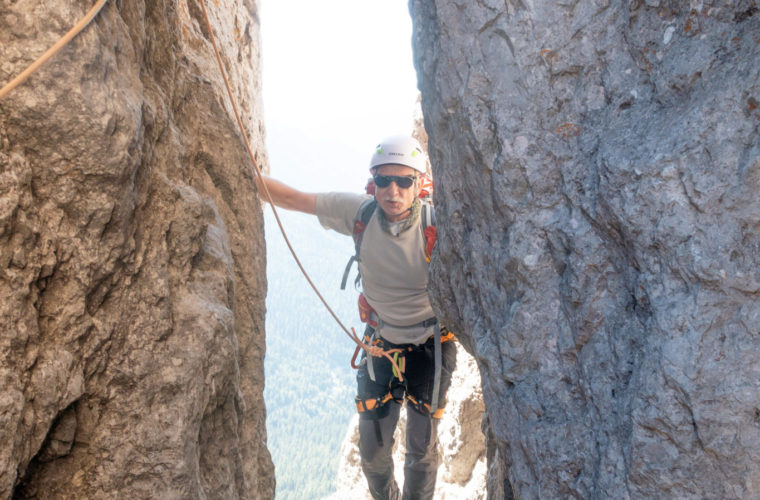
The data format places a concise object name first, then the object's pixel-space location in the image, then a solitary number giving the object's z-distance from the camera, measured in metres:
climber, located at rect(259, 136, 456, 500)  4.04
